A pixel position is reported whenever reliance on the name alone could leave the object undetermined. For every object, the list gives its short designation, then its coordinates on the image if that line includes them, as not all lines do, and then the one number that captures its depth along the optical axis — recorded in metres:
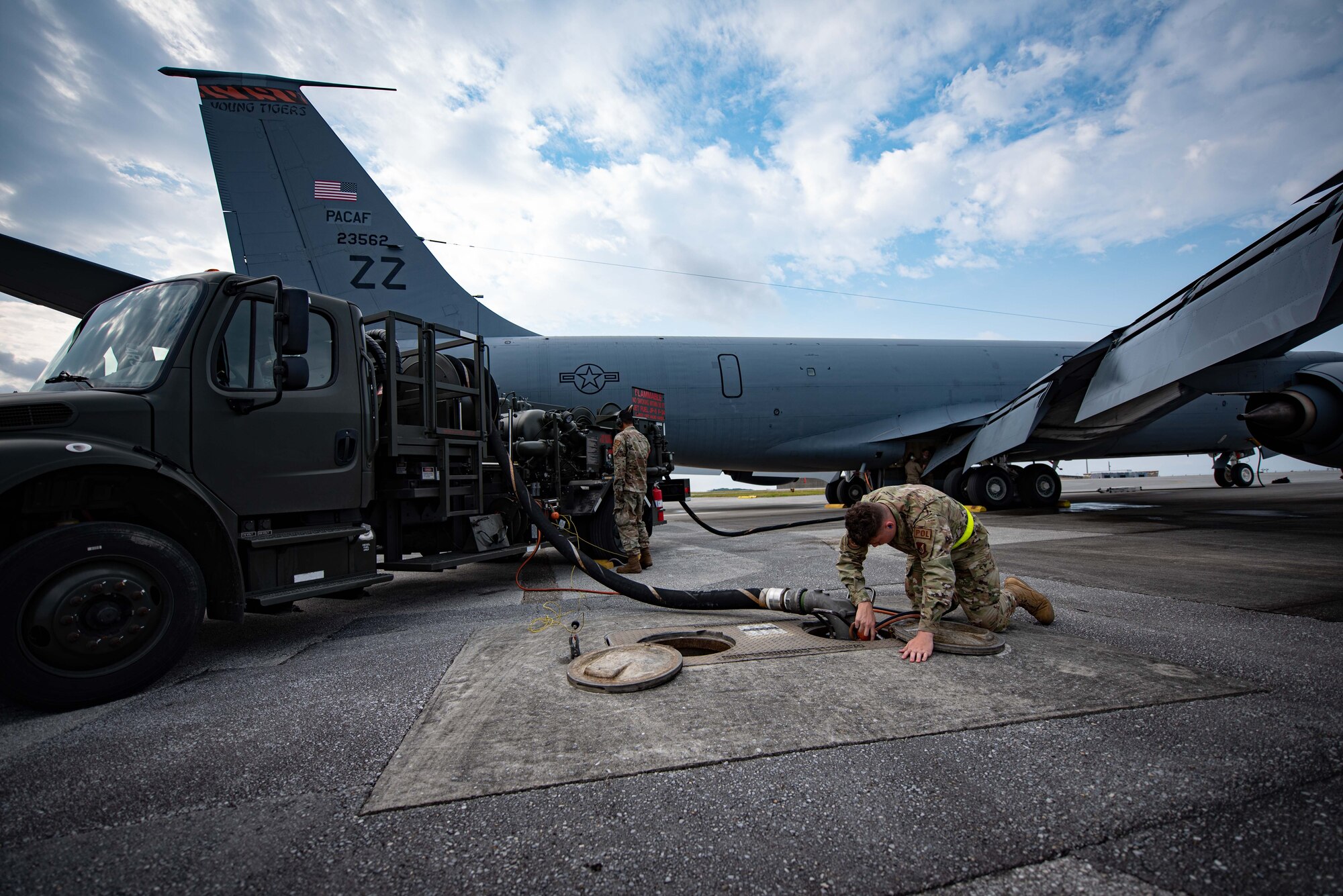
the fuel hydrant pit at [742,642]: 3.26
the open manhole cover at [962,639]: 3.15
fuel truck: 2.87
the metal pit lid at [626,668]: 2.78
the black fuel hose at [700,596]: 3.91
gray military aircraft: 7.57
